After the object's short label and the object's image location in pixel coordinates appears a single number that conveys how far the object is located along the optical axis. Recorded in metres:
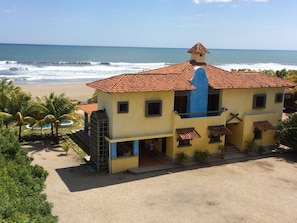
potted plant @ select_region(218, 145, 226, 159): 18.37
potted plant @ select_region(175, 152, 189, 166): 17.11
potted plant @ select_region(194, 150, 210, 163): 17.61
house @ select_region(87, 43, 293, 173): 15.98
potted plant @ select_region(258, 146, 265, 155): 19.52
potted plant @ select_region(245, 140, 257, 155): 19.18
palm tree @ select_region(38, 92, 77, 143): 19.53
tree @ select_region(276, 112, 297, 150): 19.11
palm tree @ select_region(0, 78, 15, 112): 19.29
